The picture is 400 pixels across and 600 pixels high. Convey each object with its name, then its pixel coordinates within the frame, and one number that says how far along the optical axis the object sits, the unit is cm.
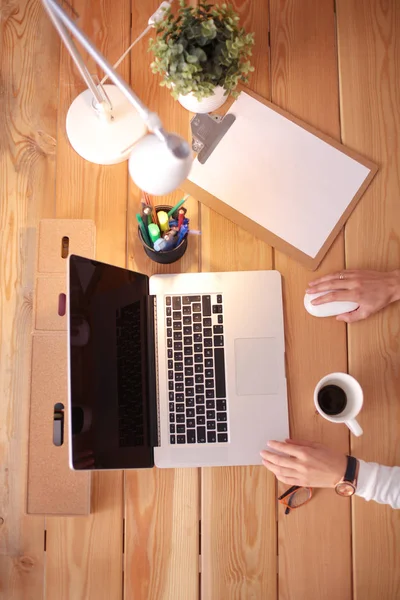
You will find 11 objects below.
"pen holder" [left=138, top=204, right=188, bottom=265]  103
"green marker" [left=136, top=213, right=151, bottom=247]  102
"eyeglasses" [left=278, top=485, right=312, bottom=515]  105
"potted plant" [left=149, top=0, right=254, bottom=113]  90
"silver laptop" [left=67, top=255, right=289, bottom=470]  98
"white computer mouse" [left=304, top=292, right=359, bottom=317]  106
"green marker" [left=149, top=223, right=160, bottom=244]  101
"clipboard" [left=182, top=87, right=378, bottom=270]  109
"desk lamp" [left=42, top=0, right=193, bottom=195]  67
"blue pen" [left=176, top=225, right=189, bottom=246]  102
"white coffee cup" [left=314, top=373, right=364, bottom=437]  98
